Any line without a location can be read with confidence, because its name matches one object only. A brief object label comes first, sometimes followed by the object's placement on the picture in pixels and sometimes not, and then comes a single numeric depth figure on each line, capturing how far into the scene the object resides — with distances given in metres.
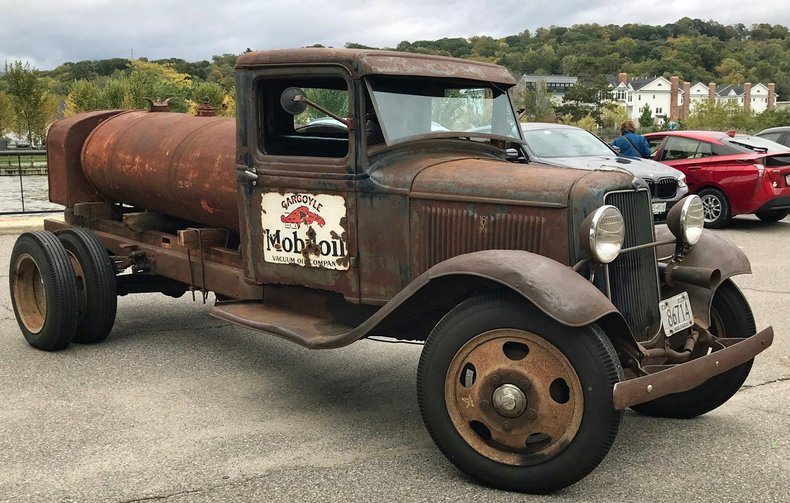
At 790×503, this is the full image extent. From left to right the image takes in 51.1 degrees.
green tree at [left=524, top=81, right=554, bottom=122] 74.25
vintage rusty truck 3.47
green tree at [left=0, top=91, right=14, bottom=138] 52.00
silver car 11.10
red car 12.62
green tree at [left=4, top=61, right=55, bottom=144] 39.50
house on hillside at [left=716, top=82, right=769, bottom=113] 127.31
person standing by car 13.23
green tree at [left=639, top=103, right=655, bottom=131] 95.06
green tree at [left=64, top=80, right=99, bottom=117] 41.65
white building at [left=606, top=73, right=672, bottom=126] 133.12
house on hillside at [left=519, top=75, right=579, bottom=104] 112.69
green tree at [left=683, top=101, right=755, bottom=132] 63.03
